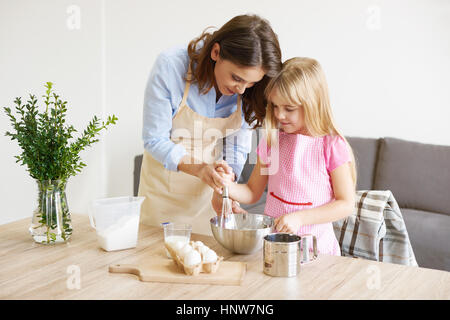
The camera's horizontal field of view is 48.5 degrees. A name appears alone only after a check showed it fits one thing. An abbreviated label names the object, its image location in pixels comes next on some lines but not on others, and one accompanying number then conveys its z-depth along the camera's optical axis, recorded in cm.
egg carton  112
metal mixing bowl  126
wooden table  105
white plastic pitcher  134
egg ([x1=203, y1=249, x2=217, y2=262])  115
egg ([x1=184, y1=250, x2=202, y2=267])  113
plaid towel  171
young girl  153
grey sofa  280
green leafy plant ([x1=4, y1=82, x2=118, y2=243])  137
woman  154
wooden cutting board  112
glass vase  138
